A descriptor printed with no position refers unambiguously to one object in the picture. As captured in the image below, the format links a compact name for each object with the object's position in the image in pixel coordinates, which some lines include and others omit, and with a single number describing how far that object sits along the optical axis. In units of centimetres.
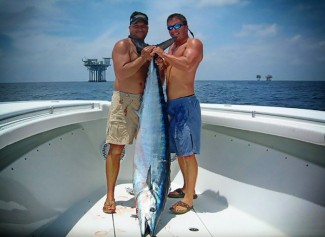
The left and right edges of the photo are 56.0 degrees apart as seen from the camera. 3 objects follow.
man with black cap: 266
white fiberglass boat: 210
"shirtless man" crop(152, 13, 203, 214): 262
